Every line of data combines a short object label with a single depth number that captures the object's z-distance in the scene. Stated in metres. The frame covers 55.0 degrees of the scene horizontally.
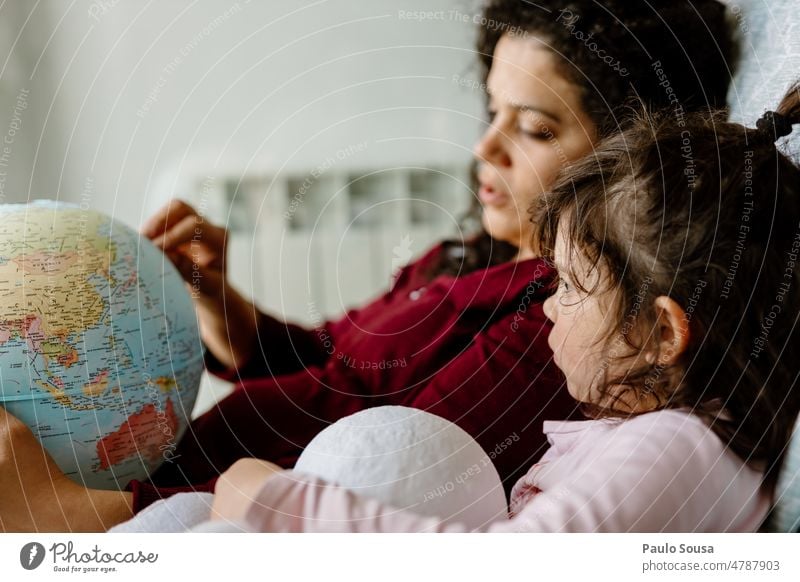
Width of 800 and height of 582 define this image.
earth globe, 0.51
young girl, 0.48
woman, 0.56
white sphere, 0.45
